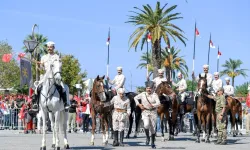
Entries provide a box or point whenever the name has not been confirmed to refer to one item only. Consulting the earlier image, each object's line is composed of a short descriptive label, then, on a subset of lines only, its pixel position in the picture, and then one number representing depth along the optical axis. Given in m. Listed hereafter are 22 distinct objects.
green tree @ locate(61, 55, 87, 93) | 82.81
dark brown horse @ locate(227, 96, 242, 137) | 28.83
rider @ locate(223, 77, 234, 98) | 29.46
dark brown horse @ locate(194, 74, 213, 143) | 23.31
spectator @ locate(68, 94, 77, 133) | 34.56
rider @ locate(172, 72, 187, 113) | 27.84
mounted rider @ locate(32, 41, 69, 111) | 17.66
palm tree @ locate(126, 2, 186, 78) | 56.84
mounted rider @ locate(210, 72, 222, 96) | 25.29
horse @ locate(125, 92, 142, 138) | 26.55
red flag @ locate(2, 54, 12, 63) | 26.42
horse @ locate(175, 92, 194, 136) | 28.57
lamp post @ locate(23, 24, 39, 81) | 30.06
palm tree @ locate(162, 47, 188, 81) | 79.43
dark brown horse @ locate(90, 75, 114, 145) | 20.98
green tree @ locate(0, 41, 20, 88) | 85.64
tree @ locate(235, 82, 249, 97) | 118.46
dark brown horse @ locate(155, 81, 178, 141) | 23.20
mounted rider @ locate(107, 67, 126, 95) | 23.61
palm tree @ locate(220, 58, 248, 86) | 125.43
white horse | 17.33
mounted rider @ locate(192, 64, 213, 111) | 24.01
